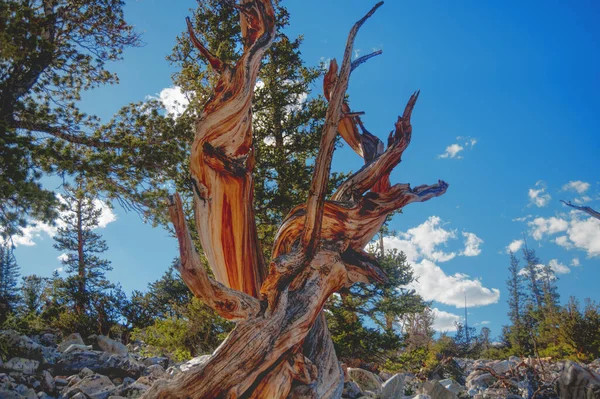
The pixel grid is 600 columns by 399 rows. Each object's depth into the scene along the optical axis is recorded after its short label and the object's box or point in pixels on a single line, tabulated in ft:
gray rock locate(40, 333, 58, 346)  26.55
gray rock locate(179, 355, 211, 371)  14.91
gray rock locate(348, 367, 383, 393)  21.81
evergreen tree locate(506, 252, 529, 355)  50.39
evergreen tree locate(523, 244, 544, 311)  110.83
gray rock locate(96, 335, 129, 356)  25.14
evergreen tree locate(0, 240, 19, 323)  26.58
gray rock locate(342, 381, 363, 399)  18.10
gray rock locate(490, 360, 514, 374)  31.55
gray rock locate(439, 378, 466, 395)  20.68
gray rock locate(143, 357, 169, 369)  21.02
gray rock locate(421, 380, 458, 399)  17.99
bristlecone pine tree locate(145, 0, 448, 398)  9.37
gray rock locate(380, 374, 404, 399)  18.13
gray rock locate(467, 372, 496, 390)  25.13
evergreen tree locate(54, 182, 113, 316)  64.44
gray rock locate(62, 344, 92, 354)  18.18
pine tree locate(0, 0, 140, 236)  18.11
